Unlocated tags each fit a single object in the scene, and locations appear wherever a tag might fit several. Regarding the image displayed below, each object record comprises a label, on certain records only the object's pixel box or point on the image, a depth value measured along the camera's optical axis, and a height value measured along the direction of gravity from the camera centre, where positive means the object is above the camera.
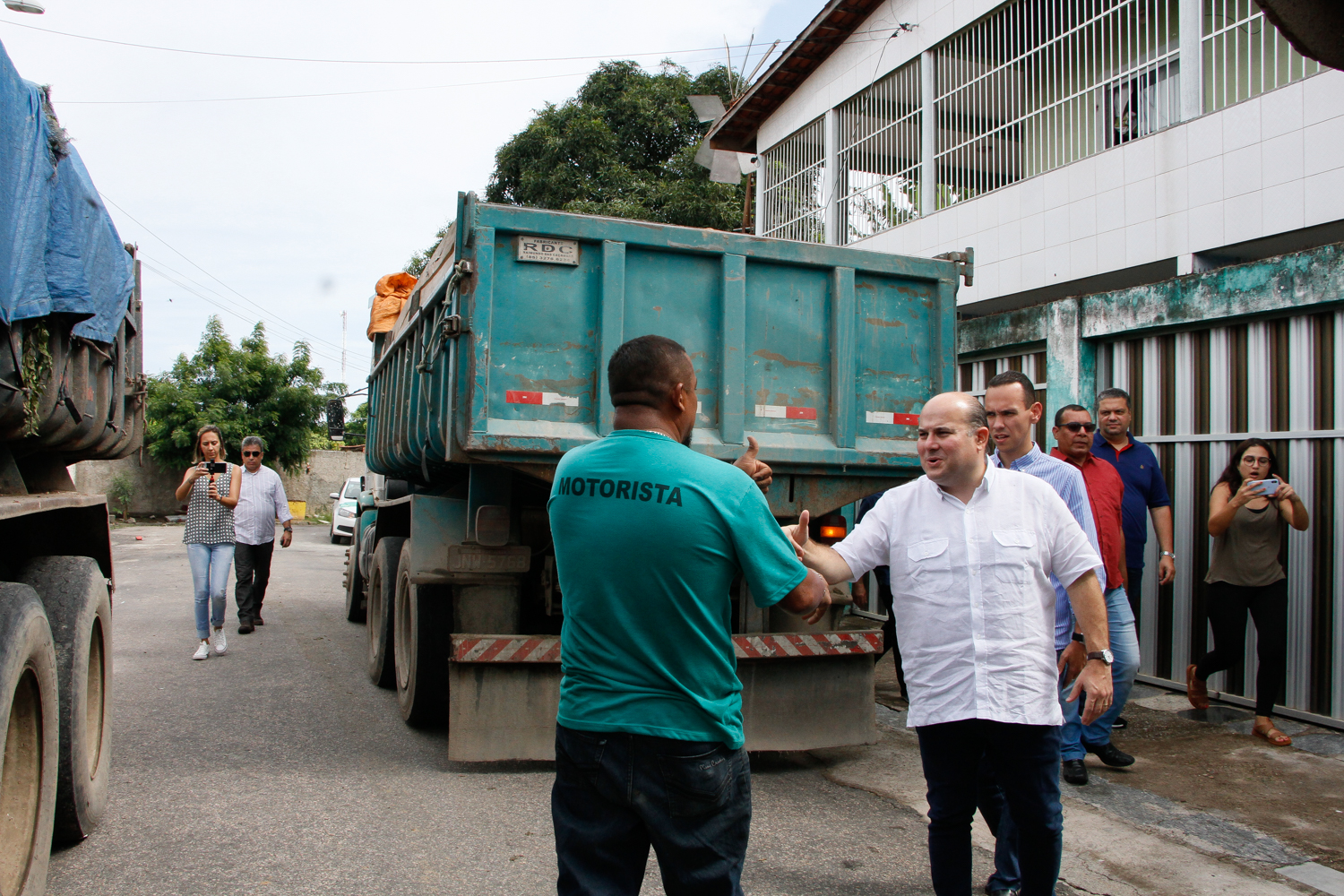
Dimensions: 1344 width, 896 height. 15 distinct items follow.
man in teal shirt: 2.10 -0.42
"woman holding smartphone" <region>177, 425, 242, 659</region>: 7.55 -0.52
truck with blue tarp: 2.79 -0.03
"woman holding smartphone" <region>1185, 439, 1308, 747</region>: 5.30 -0.51
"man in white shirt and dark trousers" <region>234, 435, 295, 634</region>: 8.91 -0.53
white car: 20.58 -0.99
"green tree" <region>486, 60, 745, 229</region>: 21.58 +7.48
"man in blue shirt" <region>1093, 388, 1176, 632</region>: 5.67 -0.04
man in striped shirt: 3.70 +0.08
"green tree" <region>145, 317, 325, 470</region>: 26.28 +1.81
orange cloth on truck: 8.92 +1.49
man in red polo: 4.60 -0.46
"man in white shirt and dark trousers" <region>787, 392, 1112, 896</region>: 2.76 -0.44
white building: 5.83 +1.99
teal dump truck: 4.48 +0.31
